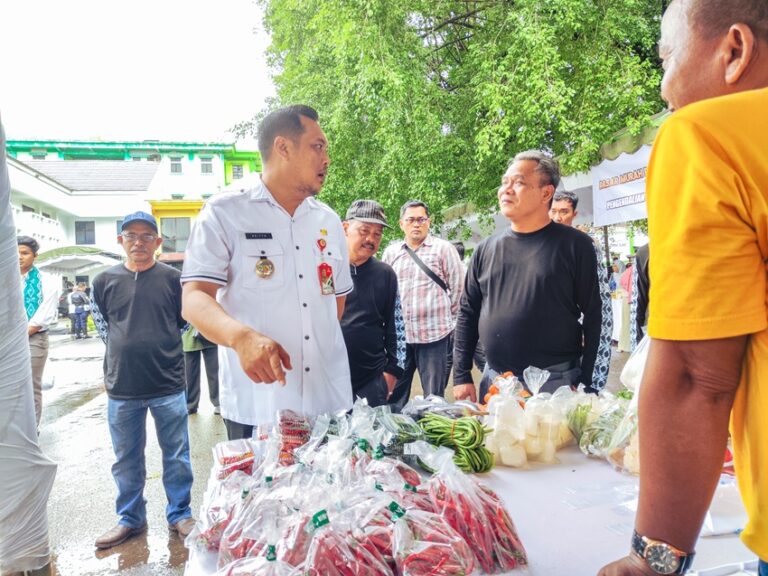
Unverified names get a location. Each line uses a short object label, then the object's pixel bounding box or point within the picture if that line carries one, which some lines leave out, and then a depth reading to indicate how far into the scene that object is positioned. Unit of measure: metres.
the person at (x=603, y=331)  2.83
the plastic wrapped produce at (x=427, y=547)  1.05
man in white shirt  2.30
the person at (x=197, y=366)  6.25
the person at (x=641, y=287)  4.10
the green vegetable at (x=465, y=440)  1.67
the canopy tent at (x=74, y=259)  21.31
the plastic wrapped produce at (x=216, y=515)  1.27
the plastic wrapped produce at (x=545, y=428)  1.79
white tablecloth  1.20
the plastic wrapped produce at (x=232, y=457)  1.54
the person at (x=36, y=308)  5.25
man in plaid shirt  5.02
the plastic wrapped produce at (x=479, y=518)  1.16
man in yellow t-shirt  0.77
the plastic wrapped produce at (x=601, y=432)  1.78
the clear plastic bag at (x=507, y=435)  1.76
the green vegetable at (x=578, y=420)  1.92
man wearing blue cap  3.56
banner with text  7.08
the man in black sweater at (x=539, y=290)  2.80
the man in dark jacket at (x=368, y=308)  3.72
